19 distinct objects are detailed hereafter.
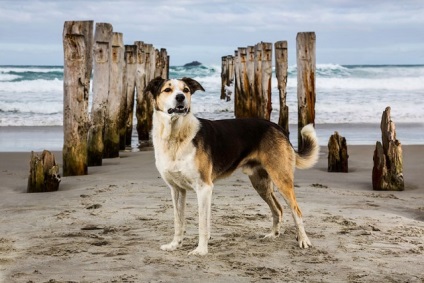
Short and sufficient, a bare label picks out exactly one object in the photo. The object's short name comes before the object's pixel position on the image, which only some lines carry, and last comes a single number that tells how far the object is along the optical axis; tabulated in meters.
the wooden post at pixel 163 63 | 28.48
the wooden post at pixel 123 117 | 16.14
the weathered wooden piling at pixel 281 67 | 18.01
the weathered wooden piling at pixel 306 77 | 15.88
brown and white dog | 6.64
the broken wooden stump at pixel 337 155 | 12.35
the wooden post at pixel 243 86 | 22.80
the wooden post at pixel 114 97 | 14.82
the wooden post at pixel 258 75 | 21.34
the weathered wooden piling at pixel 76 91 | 11.42
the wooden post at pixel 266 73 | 20.42
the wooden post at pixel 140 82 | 19.49
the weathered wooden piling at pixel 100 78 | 13.47
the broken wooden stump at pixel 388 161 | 10.61
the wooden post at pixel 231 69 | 36.84
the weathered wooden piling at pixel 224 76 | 37.91
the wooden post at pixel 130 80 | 17.98
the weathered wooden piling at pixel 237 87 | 24.09
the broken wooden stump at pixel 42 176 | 10.34
